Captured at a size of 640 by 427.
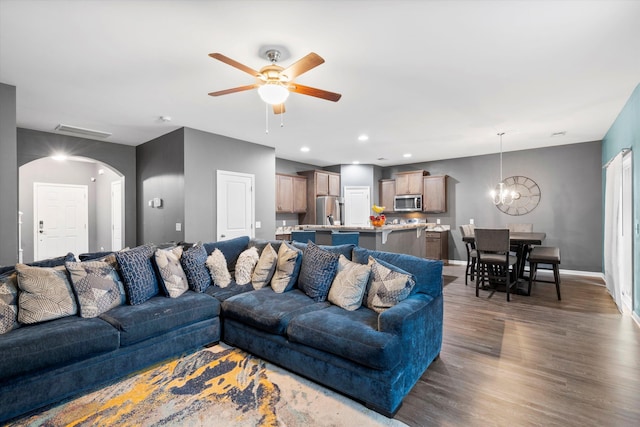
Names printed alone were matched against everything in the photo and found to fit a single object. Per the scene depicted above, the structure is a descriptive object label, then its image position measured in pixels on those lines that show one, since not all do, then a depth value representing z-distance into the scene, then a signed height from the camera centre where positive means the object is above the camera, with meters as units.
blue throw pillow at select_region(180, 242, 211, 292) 3.15 -0.61
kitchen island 4.81 -0.44
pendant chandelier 6.90 +0.32
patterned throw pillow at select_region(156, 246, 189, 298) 2.94 -0.62
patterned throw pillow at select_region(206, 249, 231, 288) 3.29 -0.65
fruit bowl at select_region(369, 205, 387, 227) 4.93 -0.16
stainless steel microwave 7.97 +0.19
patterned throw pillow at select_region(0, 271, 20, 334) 2.13 -0.65
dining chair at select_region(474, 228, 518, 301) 4.48 -0.60
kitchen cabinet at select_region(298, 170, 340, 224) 7.74 +0.55
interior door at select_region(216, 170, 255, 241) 5.32 +0.10
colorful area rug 1.89 -1.28
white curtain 4.09 -0.26
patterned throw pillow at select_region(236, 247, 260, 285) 3.36 -0.60
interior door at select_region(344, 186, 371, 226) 8.45 +0.17
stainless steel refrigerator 7.66 +0.00
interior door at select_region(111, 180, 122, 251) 6.91 -0.13
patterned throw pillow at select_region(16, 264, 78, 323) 2.23 -0.63
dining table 4.75 -0.54
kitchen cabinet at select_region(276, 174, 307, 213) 7.20 +0.40
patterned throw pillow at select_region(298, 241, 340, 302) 2.81 -0.58
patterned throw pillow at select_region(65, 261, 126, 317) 2.47 -0.63
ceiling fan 2.38 +1.07
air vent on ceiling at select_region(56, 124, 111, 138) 4.75 +1.27
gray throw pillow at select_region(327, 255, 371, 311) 2.55 -0.65
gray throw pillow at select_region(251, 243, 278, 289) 3.27 -0.63
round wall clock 6.71 +0.32
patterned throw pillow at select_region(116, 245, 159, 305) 2.73 -0.59
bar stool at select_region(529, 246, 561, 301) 4.45 -0.71
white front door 7.06 -0.21
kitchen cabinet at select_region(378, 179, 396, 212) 8.56 +0.48
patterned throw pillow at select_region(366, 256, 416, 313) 2.38 -0.61
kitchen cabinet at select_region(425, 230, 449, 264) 7.59 -0.87
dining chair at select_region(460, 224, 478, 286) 5.34 -0.70
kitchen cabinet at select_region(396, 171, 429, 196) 8.00 +0.73
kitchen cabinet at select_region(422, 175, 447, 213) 7.73 +0.40
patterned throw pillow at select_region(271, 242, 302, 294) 3.09 -0.61
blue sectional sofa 1.94 -0.94
